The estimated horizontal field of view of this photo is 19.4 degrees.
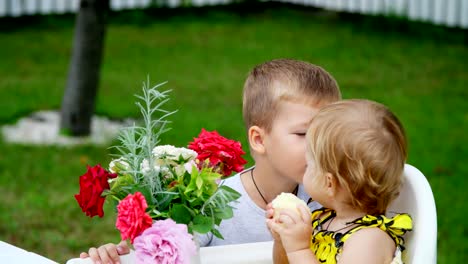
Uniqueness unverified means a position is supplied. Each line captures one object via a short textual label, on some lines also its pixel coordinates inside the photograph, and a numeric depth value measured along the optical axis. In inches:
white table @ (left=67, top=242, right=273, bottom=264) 82.7
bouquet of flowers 74.8
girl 78.0
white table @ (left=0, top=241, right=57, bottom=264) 79.5
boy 89.6
